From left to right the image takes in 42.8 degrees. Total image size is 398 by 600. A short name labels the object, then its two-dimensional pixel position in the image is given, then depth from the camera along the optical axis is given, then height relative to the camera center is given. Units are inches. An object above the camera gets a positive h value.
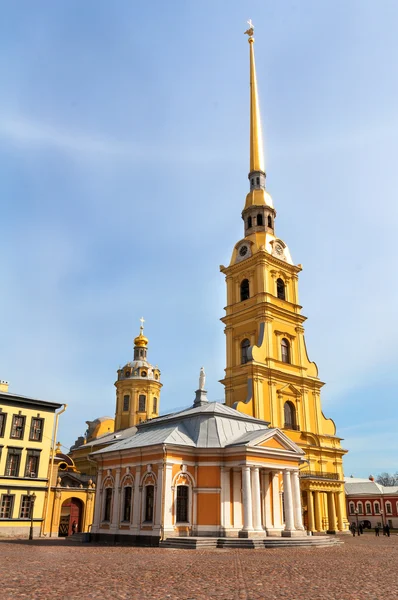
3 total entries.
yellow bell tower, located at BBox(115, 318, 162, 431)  2498.8 +562.4
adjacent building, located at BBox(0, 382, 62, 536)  1262.3 +125.9
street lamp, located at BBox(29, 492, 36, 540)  1289.1 +26.4
